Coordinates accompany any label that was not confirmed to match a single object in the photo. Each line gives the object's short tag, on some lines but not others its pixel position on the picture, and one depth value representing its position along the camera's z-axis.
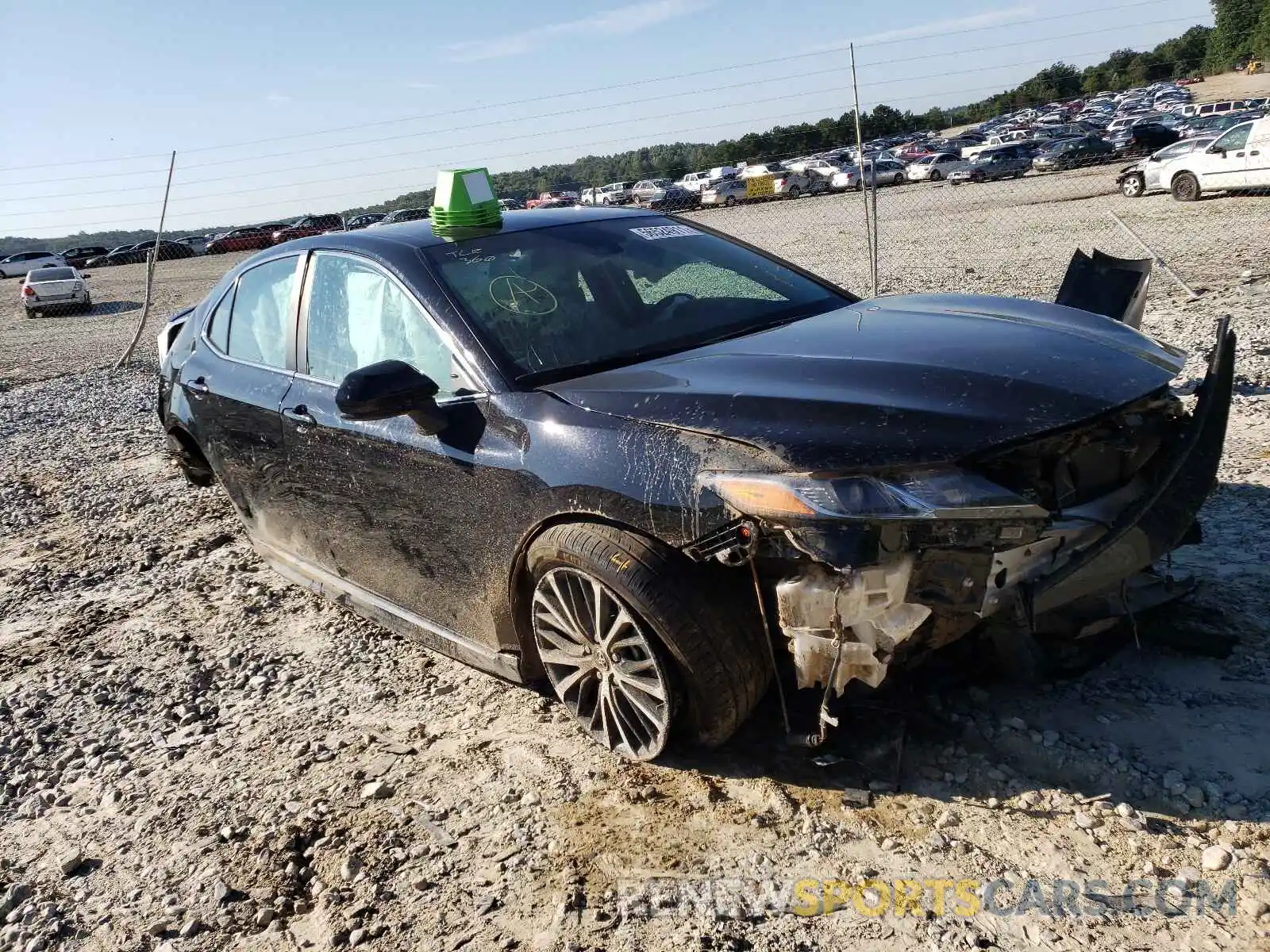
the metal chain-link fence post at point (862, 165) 9.30
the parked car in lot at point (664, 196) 36.19
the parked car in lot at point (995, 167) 37.47
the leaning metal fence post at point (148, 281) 13.90
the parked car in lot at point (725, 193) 37.22
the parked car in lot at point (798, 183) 39.59
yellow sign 35.97
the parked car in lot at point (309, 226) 43.59
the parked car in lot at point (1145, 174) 21.47
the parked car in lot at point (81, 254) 52.09
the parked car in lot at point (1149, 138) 35.12
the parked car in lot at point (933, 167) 41.00
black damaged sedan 2.56
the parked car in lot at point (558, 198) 25.23
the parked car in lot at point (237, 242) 48.12
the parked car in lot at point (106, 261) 51.34
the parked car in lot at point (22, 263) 47.57
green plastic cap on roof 4.10
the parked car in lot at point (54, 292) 26.08
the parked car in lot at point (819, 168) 39.41
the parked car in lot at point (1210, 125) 31.15
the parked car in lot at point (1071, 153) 35.84
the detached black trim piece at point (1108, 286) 3.96
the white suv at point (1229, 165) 18.86
